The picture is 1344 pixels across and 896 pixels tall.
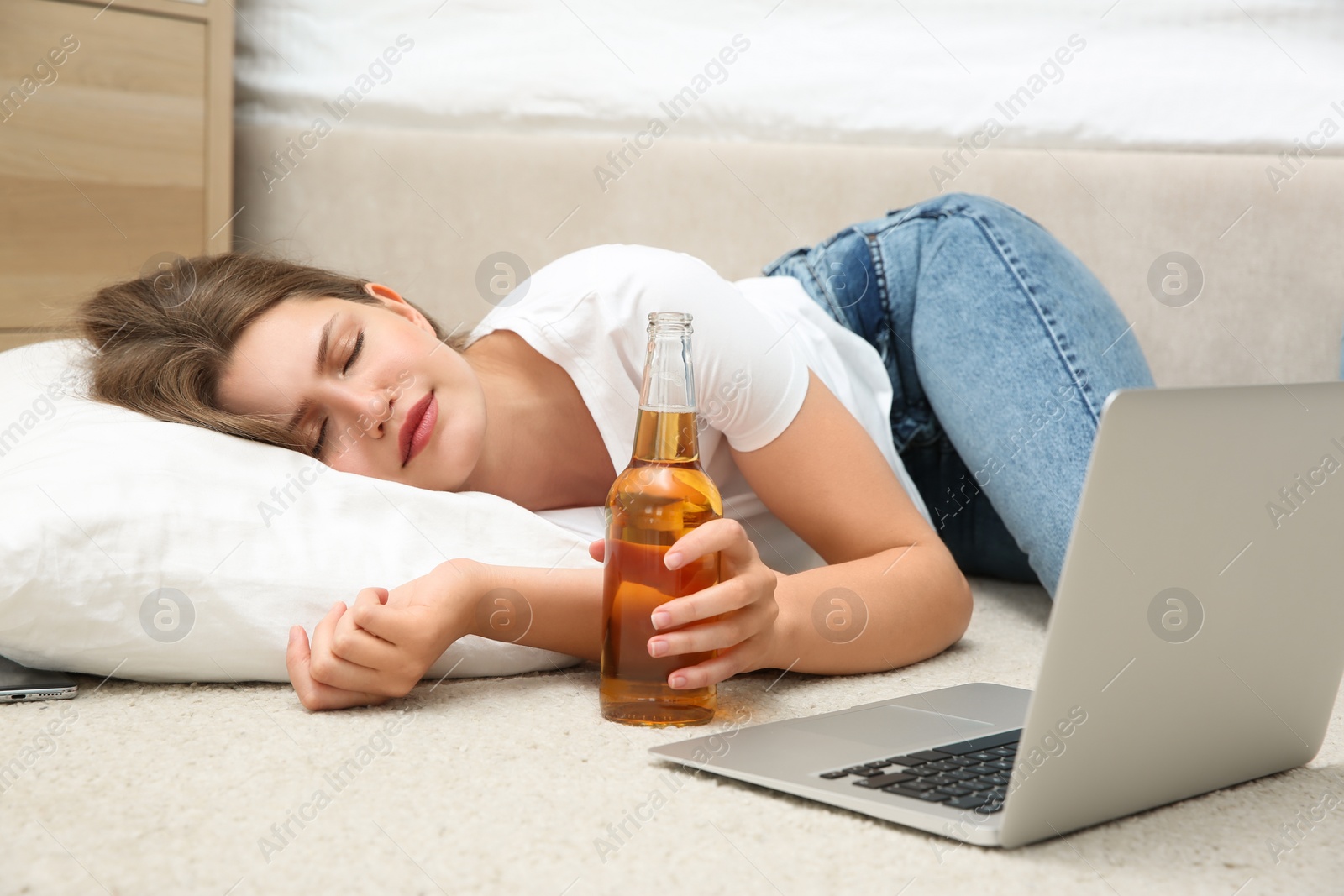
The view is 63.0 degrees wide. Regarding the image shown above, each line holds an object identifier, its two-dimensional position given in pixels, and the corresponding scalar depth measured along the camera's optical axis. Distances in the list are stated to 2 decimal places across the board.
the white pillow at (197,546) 0.75
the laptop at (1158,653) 0.47
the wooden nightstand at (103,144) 1.60
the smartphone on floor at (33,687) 0.74
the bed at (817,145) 1.62
